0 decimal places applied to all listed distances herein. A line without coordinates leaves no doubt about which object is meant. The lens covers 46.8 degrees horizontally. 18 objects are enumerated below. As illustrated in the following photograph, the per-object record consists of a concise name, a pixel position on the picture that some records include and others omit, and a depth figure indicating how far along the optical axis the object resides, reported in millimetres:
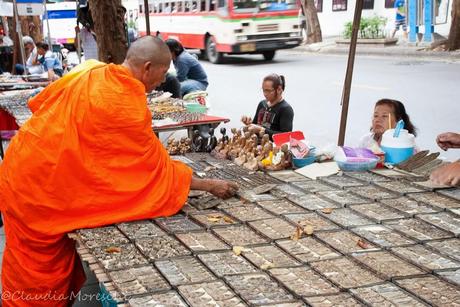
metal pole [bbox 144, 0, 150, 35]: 5833
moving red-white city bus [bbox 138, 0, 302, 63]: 15375
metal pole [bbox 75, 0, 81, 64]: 10250
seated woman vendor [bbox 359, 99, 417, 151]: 3850
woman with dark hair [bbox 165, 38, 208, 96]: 7232
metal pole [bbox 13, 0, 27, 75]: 8305
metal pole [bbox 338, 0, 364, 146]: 4208
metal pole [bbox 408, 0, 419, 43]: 17467
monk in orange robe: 2469
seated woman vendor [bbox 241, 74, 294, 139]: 4617
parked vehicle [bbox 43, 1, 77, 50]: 22609
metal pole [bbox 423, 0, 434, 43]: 17178
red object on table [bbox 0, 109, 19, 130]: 6598
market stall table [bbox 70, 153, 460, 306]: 1772
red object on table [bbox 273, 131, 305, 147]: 3596
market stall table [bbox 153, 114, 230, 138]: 4762
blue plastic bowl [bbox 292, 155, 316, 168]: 3361
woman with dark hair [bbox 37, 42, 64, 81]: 10562
